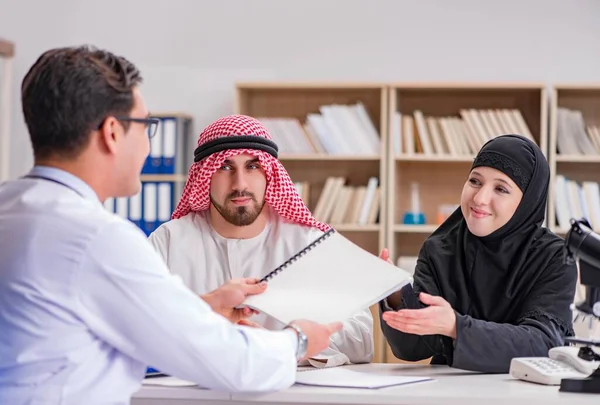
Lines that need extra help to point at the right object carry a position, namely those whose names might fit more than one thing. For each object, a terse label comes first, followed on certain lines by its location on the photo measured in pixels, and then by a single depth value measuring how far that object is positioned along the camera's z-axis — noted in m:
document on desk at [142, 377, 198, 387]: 2.12
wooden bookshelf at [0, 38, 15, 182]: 6.19
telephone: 2.16
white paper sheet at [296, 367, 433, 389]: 2.11
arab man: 3.00
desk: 1.98
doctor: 1.68
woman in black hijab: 2.61
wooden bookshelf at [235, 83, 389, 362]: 5.77
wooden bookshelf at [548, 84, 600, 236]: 5.60
